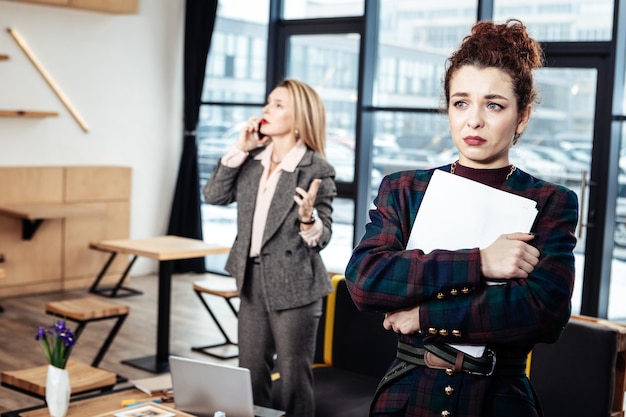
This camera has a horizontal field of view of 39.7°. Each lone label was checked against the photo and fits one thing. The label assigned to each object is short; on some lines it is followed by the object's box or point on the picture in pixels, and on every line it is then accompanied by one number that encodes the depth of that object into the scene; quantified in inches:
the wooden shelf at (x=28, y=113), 267.1
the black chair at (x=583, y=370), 119.9
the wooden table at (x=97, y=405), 108.2
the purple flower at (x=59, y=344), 115.3
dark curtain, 321.1
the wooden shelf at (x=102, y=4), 275.0
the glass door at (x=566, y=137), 233.5
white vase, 107.7
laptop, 100.9
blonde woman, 126.2
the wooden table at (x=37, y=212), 254.1
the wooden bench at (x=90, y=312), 183.9
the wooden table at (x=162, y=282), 198.8
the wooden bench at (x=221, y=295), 213.2
